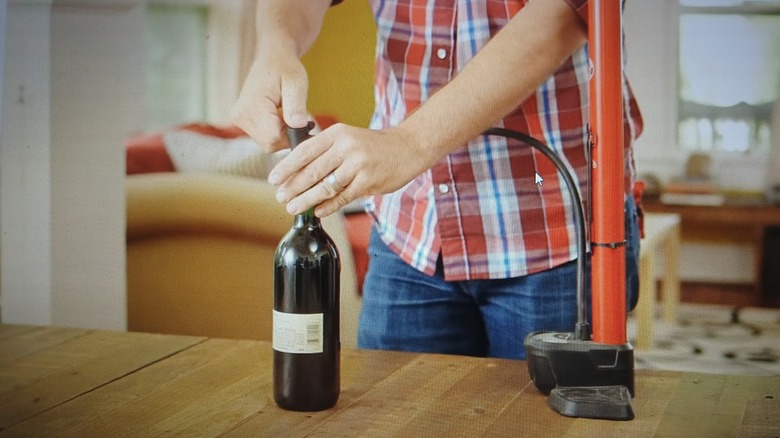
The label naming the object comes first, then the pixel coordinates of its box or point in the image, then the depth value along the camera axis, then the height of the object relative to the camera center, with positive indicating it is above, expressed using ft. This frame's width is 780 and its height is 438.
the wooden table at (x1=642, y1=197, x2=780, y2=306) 13.67 +0.04
